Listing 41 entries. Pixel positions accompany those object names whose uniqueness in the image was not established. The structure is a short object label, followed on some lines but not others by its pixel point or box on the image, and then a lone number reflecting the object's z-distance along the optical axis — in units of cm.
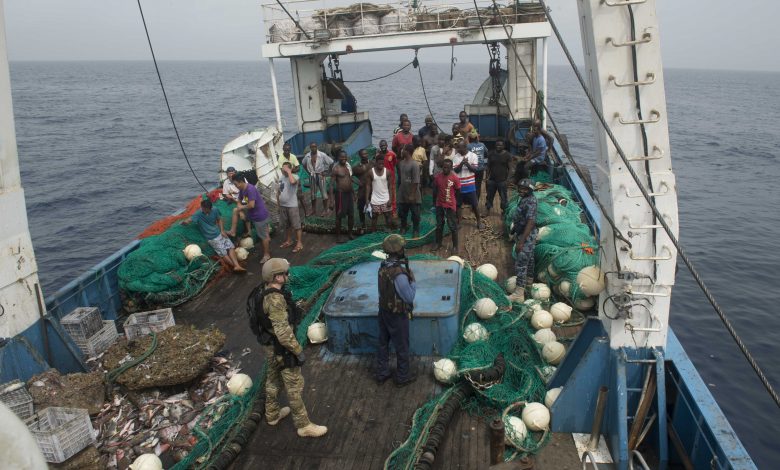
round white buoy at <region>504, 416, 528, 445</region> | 485
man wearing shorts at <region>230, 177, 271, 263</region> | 875
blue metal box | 601
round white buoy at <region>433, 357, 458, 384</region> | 563
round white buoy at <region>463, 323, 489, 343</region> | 605
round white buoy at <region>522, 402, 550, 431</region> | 492
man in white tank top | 924
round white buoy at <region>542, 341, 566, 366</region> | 588
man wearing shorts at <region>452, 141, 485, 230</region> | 903
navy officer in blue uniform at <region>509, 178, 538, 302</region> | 706
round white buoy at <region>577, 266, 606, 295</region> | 472
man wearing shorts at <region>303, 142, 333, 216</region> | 1035
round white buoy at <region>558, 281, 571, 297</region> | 712
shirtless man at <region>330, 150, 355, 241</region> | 922
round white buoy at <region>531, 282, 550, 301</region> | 715
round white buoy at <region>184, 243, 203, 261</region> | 862
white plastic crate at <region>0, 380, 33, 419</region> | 519
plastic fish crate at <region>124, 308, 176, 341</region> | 697
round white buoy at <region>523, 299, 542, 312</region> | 666
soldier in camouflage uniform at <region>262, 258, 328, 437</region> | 475
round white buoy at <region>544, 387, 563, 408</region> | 513
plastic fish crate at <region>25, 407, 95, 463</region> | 481
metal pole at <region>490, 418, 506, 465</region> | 395
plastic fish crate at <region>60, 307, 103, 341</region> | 662
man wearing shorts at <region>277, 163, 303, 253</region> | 901
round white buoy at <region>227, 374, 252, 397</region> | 573
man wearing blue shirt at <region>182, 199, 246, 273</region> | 849
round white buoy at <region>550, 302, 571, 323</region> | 673
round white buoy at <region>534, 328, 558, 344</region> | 618
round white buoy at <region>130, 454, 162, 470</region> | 476
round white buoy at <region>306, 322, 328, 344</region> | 656
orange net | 968
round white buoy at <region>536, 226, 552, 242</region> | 809
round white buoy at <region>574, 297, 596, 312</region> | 695
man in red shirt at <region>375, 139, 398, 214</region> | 951
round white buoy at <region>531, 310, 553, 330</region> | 643
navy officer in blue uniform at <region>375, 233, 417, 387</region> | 529
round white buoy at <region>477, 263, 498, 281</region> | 773
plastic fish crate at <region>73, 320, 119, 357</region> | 666
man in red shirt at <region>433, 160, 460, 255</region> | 844
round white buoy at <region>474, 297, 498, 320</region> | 643
